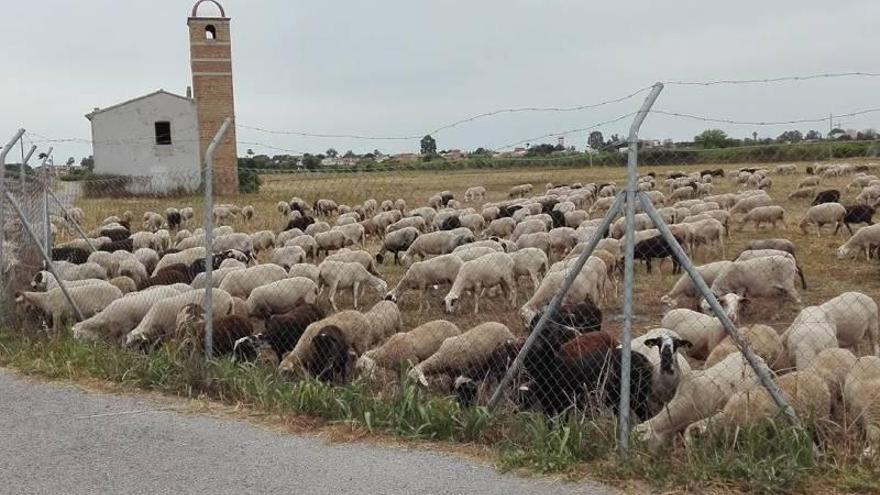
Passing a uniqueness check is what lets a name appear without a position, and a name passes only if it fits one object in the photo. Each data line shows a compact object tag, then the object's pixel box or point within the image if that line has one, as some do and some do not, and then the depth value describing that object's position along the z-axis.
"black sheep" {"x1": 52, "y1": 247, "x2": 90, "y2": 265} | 16.72
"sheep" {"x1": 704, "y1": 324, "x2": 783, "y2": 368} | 7.82
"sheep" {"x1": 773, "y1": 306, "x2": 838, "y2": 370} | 7.81
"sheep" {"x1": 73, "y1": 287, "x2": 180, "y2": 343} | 10.28
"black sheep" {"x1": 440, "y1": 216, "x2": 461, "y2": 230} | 23.86
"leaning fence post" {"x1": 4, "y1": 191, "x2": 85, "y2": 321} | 9.48
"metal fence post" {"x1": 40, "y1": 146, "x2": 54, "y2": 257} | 14.05
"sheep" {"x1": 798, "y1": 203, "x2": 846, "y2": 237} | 22.19
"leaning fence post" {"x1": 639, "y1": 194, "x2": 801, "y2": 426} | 5.20
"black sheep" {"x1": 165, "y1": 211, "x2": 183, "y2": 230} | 28.08
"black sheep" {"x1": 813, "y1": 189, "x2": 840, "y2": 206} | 28.55
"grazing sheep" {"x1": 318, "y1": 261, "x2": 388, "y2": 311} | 14.52
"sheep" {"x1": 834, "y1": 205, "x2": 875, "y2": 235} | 22.44
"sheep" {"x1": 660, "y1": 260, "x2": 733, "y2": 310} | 12.87
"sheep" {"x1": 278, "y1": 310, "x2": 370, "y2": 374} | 8.94
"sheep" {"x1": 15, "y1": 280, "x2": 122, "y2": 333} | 10.82
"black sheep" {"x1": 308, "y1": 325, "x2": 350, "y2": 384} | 8.62
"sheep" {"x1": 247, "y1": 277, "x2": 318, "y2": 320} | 12.38
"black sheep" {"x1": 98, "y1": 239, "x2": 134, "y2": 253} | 19.11
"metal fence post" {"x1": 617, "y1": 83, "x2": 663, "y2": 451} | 5.30
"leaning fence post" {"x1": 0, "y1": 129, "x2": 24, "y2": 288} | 9.40
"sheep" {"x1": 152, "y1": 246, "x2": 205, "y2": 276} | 16.66
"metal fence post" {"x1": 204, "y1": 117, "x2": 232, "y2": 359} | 7.11
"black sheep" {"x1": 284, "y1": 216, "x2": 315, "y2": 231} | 25.22
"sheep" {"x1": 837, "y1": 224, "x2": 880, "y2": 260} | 17.00
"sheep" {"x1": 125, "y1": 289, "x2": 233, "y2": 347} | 10.12
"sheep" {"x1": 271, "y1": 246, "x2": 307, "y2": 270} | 17.47
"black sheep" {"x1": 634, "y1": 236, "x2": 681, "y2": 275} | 16.47
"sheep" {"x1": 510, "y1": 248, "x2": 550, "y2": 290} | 15.07
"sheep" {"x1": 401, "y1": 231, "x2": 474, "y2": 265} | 19.23
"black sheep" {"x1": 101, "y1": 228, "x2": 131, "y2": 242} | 22.02
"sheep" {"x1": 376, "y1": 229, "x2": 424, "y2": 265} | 20.94
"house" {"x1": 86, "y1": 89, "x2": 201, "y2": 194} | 45.28
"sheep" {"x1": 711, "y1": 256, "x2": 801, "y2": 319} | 12.86
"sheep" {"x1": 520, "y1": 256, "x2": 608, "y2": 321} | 12.30
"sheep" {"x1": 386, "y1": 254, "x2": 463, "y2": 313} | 14.85
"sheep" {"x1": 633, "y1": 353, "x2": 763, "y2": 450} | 6.20
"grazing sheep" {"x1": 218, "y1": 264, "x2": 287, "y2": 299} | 13.23
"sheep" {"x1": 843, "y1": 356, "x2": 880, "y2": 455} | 5.56
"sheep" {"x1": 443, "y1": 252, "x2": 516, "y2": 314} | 13.98
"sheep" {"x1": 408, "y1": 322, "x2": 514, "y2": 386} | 8.63
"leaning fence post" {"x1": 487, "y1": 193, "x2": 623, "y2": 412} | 5.48
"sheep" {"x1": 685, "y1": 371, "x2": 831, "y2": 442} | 5.71
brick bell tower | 43.62
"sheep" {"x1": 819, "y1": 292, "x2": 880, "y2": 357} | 9.20
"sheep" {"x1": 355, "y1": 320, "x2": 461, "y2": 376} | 9.05
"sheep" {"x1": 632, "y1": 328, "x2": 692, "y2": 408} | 6.89
